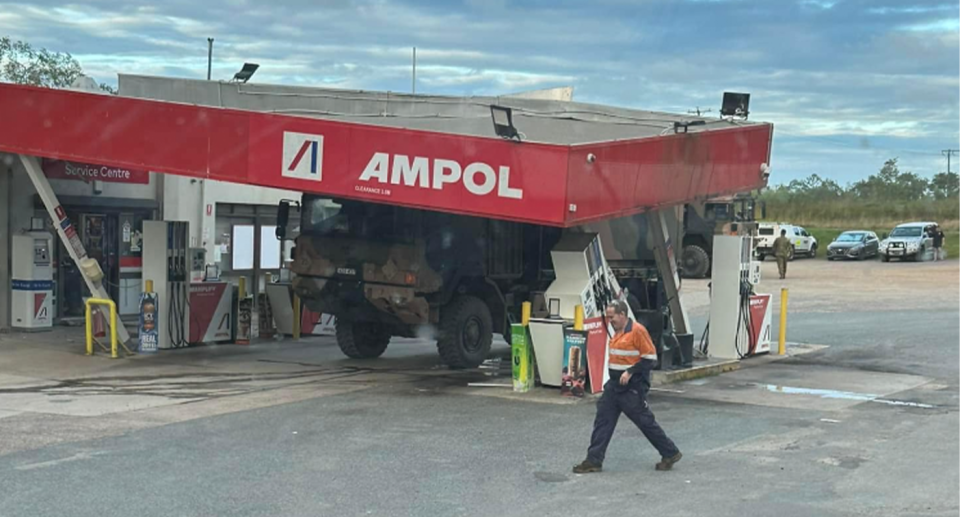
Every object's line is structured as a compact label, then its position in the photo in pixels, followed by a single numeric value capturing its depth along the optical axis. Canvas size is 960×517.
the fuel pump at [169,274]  17.27
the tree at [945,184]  78.80
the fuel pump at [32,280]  18.44
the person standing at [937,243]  46.69
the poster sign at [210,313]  18.14
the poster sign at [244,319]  18.72
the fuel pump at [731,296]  17.11
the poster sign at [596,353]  13.27
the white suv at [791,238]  45.47
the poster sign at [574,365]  12.98
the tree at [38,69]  40.31
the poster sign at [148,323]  16.94
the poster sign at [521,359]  13.38
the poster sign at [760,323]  17.86
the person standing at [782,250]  36.50
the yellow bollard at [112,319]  16.22
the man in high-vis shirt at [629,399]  8.95
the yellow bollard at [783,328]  18.56
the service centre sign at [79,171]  19.36
